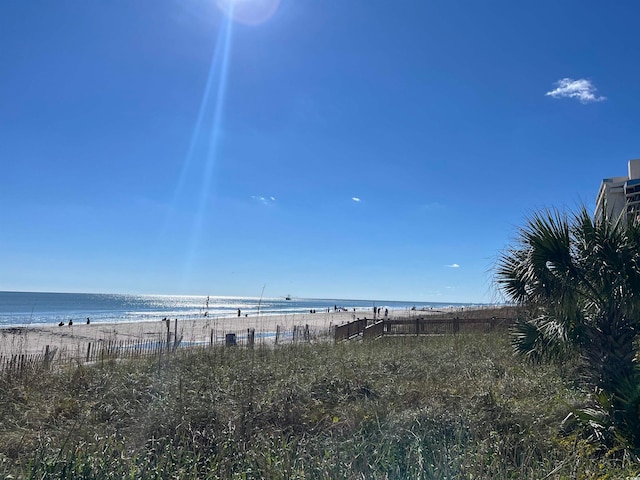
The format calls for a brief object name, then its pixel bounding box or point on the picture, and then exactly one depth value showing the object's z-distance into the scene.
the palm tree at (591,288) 6.01
